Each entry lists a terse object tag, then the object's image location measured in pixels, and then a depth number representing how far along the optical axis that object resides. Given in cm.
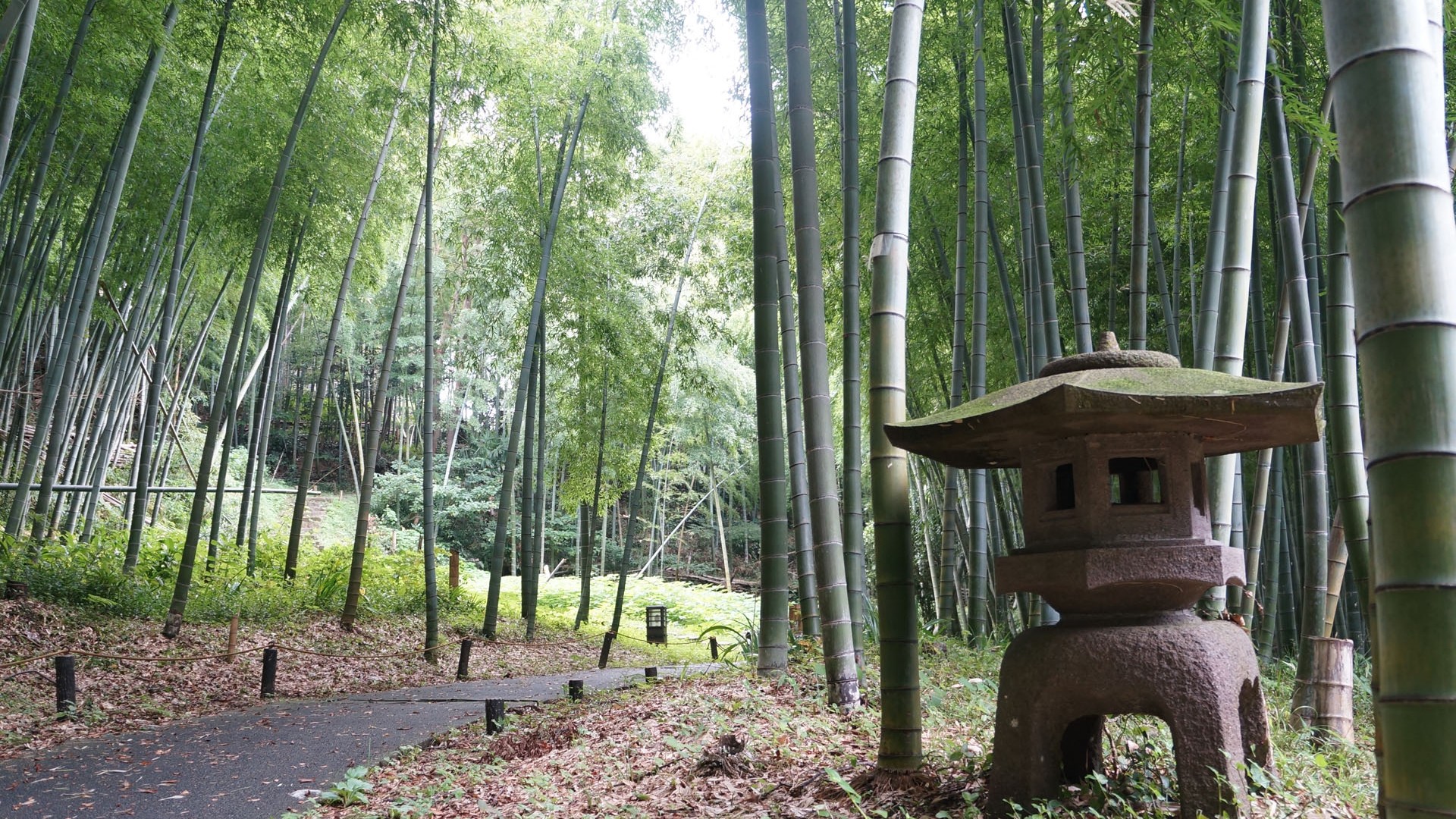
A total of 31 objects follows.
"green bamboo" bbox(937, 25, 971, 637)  486
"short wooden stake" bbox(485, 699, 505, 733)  507
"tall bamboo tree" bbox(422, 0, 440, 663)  792
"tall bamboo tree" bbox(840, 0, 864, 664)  367
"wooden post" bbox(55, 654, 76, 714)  520
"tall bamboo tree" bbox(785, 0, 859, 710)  364
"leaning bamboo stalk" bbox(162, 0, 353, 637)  687
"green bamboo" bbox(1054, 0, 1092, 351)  387
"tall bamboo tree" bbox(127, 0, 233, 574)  653
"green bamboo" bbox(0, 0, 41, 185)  427
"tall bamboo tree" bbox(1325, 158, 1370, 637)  293
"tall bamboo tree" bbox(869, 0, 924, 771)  250
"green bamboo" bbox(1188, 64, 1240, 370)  306
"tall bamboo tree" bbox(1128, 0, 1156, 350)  320
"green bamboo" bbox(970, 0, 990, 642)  455
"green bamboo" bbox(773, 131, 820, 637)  475
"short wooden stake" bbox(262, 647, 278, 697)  632
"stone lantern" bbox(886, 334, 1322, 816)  208
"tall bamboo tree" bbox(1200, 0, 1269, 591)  271
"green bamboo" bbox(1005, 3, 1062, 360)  412
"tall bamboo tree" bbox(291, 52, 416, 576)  872
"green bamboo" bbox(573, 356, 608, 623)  1139
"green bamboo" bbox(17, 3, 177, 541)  614
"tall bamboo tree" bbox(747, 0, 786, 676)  418
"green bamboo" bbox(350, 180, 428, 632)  870
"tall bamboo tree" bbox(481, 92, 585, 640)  899
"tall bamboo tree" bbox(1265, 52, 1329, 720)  352
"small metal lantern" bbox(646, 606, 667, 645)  1267
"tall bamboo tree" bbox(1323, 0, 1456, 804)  100
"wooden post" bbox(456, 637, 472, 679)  781
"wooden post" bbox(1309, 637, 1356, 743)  321
